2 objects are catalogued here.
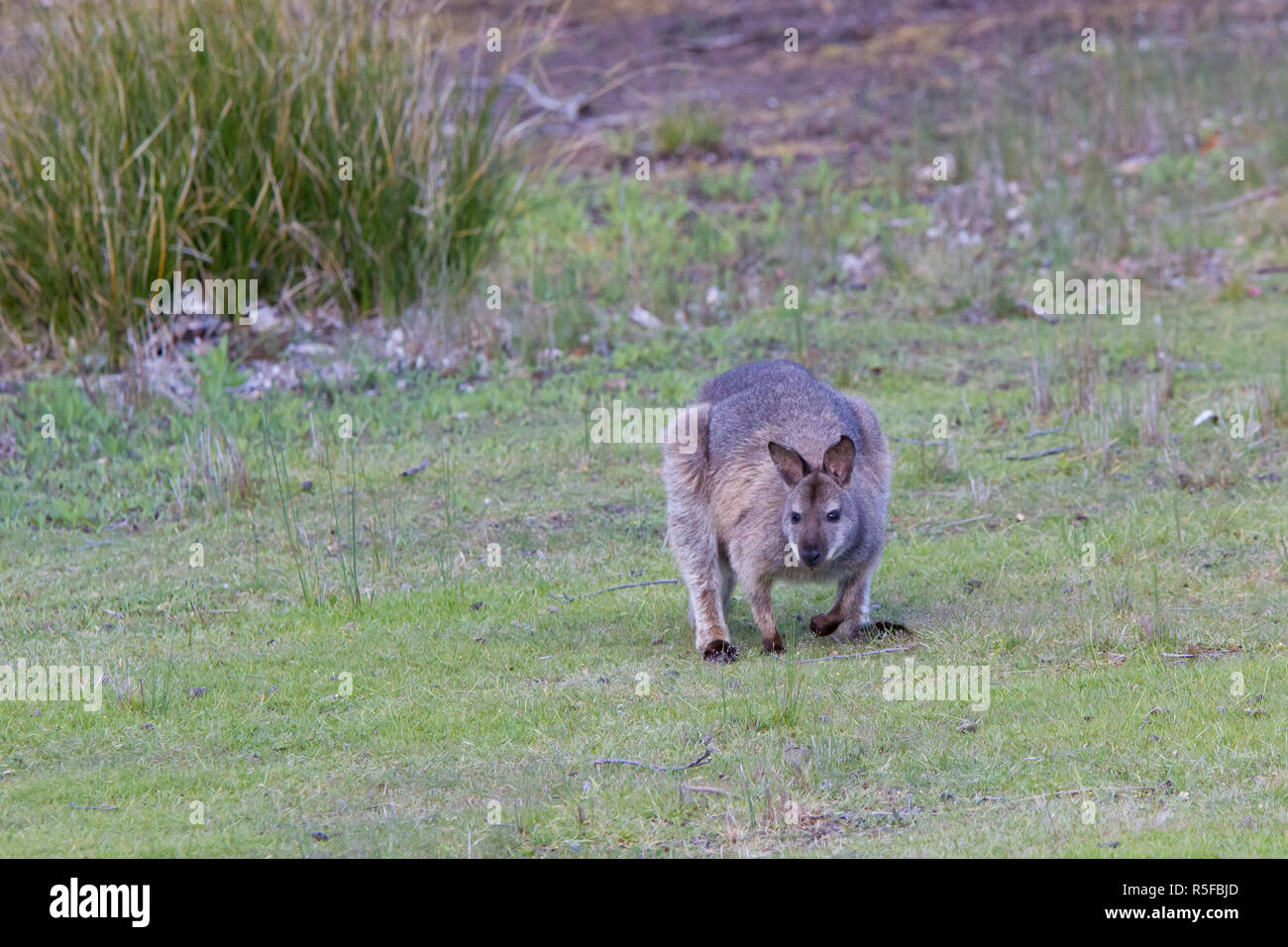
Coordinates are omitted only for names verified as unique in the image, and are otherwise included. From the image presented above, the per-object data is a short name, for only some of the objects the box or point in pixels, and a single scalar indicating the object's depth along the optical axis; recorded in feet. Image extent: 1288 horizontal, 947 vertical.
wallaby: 20.81
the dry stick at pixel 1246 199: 44.88
